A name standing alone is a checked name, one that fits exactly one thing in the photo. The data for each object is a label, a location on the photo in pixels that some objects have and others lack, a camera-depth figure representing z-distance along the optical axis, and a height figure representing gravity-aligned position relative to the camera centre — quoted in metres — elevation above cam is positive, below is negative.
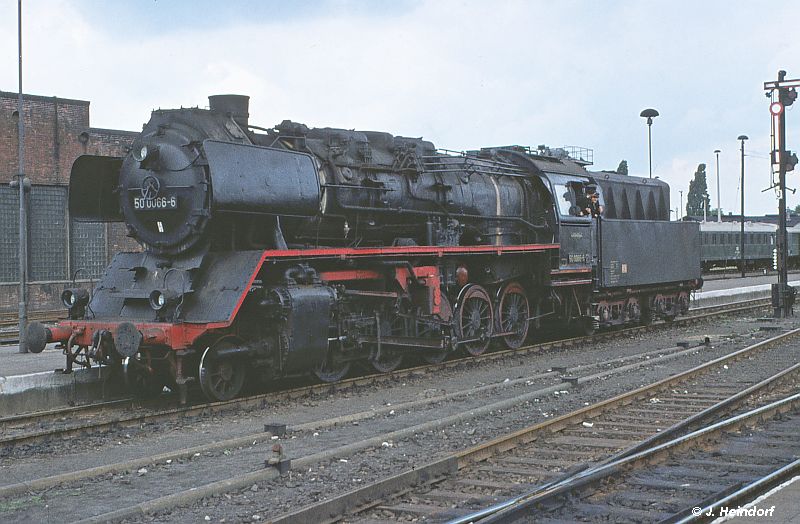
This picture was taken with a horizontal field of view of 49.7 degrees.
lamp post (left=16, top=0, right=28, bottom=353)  14.25 -0.02
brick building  23.97 +2.00
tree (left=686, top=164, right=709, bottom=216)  104.81 +8.87
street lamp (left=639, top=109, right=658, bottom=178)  31.75 +5.58
